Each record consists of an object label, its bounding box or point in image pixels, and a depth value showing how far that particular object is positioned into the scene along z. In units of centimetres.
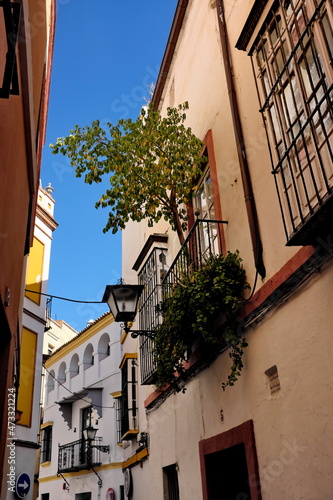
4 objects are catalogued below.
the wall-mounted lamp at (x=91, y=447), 1895
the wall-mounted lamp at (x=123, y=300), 672
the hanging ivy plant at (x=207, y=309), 514
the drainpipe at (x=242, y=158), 498
